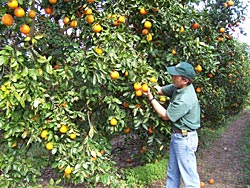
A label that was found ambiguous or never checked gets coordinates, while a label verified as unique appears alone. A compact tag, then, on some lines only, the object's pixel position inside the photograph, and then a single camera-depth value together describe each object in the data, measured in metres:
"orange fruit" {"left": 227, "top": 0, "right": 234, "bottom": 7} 4.57
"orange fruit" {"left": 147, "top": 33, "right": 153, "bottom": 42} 2.99
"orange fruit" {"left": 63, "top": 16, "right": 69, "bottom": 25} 2.62
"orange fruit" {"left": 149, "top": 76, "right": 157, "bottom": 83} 2.66
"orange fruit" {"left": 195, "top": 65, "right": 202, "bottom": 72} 3.37
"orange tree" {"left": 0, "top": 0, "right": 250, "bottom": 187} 2.35
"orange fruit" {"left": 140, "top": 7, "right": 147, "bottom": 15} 2.78
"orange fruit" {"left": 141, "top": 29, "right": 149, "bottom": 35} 2.95
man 2.61
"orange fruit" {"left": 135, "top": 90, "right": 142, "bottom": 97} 2.62
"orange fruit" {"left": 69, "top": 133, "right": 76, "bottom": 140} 2.64
